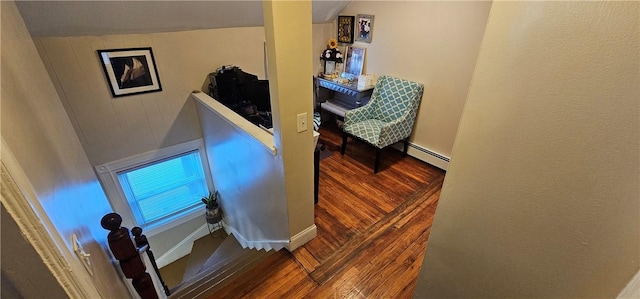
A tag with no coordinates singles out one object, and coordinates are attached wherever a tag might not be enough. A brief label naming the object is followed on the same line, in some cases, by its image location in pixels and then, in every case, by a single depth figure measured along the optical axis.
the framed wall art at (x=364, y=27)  3.35
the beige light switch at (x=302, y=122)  1.69
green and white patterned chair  3.00
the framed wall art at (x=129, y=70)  2.54
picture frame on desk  3.62
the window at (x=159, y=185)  2.96
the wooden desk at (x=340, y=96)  3.52
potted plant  3.57
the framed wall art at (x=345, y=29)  3.63
